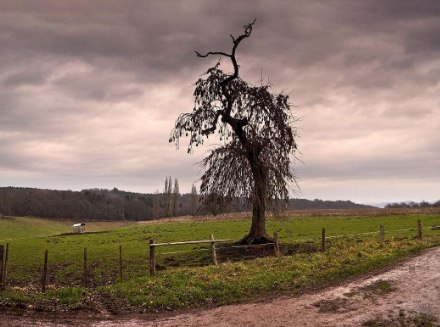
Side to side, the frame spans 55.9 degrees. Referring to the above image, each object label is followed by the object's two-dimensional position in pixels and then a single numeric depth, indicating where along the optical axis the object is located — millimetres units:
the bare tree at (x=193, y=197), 115950
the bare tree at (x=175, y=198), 113575
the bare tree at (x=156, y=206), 124000
